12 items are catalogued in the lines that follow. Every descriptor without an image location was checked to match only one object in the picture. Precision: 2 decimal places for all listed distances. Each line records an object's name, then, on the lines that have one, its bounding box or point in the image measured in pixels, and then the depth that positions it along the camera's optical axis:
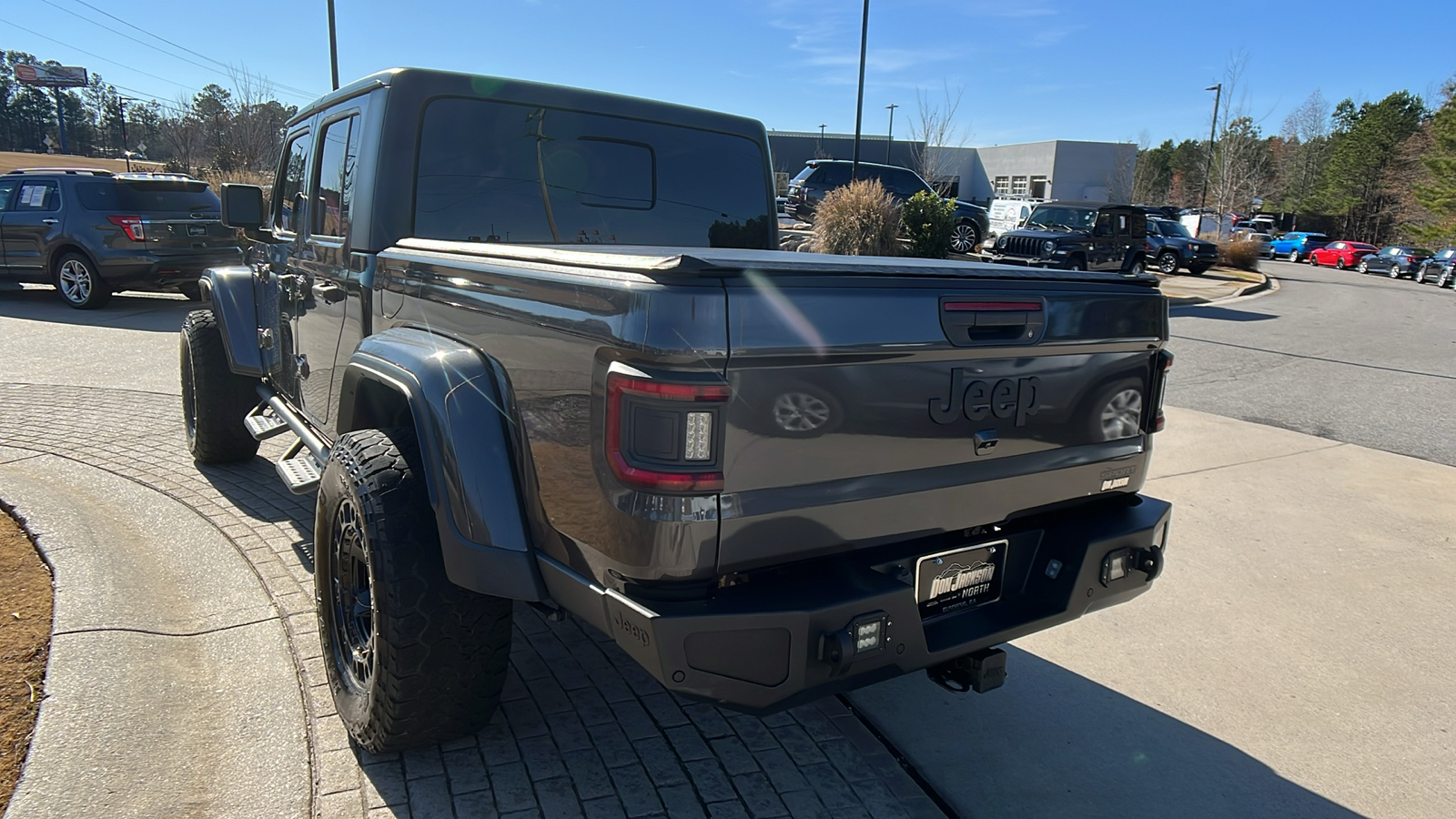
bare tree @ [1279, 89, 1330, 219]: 67.75
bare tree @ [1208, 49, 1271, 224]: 41.75
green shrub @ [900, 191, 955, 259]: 16.61
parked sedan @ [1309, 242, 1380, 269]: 39.03
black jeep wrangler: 18.67
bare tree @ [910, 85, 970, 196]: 30.69
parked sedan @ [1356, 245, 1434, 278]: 33.03
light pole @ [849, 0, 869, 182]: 20.03
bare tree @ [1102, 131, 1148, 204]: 58.81
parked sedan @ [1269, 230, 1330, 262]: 45.50
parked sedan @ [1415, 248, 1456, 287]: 29.44
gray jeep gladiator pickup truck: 1.93
